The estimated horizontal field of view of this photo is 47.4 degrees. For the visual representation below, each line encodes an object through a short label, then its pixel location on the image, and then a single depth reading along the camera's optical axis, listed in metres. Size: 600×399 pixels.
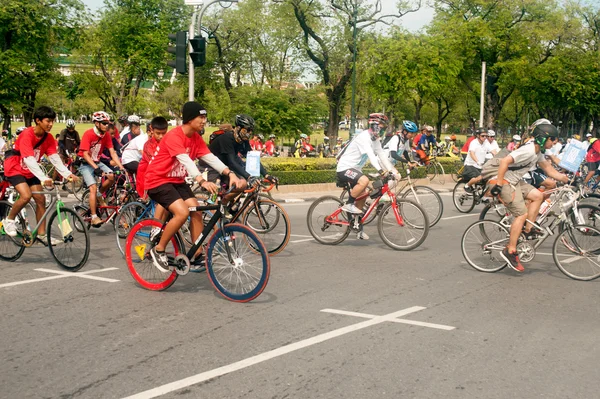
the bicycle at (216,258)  6.46
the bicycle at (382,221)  10.08
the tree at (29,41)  33.94
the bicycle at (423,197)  11.73
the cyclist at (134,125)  12.42
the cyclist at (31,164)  8.36
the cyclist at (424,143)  19.73
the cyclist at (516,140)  21.06
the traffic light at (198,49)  15.35
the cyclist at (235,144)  9.98
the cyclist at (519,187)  8.21
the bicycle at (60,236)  7.90
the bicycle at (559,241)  8.07
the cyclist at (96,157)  10.74
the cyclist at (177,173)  6.89
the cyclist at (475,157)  15.76
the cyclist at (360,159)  10.24
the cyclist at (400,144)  13.55
